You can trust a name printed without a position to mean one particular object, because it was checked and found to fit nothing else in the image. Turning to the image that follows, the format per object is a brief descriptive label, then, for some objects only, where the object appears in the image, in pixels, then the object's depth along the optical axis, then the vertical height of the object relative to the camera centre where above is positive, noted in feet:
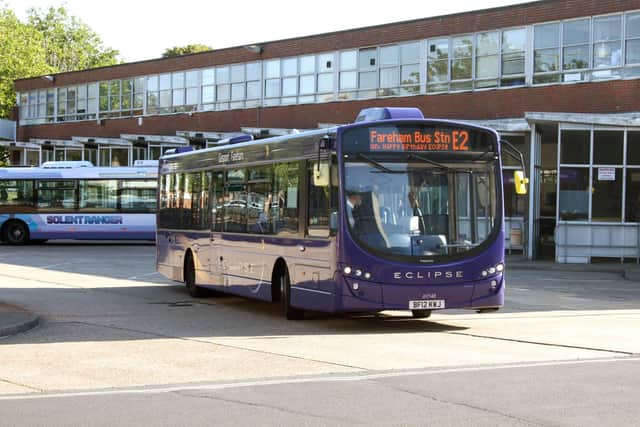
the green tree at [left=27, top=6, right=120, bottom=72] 334.65 +50.90
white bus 128.06 -0.57
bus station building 100.53 +14.12
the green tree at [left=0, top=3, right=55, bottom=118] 273.13 +36.23
